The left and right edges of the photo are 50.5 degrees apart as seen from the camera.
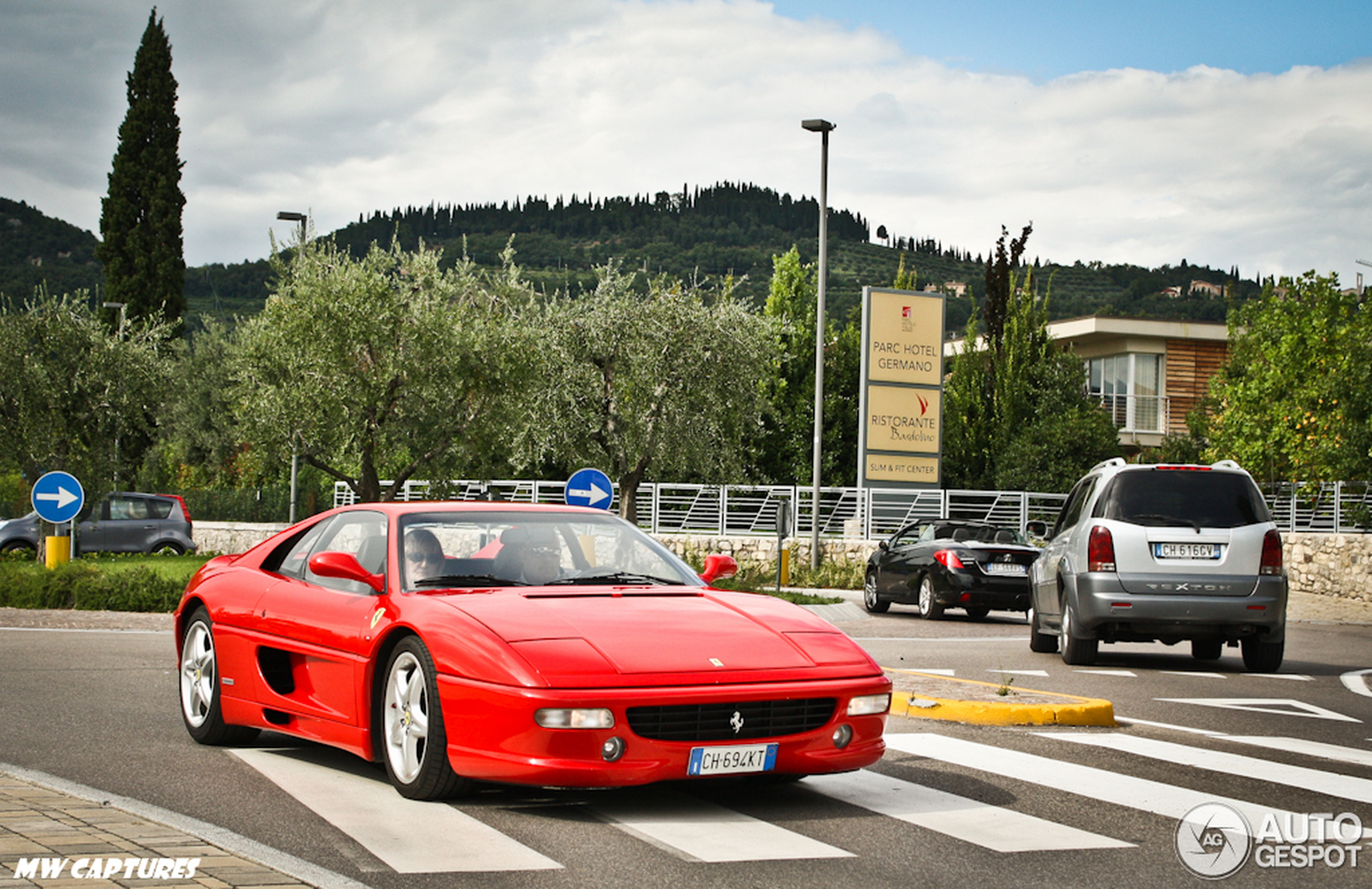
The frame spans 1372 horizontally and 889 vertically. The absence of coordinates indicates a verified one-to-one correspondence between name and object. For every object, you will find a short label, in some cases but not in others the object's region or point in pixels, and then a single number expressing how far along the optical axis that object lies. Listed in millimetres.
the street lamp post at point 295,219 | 27703
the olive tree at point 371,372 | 27469
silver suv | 12742
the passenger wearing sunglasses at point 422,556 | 6613
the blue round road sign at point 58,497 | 19766
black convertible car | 21062
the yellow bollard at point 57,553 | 21125
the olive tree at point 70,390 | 28547
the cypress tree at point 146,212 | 51969
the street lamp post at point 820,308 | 28844
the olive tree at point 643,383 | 33594
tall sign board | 32906
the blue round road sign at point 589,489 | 21500
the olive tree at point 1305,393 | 28672
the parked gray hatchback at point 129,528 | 31297
